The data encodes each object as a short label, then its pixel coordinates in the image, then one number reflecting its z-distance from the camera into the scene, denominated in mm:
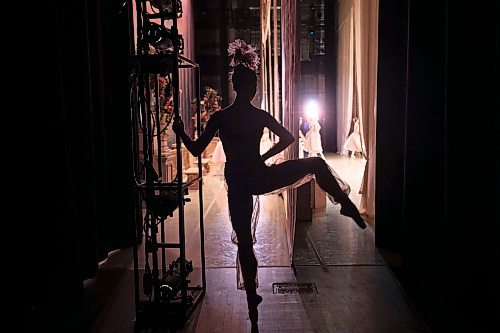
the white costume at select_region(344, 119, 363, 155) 10711
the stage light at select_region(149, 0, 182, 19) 2824
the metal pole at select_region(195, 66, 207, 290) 3232
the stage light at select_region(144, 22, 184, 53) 2814
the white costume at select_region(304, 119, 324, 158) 11242
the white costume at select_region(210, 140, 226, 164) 9203
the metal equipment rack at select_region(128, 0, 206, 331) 2725
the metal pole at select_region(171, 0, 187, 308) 2707
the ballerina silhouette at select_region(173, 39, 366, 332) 2473
